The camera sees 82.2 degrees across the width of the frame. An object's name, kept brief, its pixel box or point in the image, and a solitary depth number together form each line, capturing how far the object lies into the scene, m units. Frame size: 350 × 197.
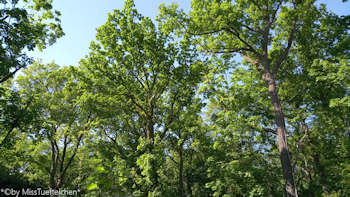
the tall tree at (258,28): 9.88
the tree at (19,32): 8.94
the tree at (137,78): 11.81
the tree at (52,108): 17.38
